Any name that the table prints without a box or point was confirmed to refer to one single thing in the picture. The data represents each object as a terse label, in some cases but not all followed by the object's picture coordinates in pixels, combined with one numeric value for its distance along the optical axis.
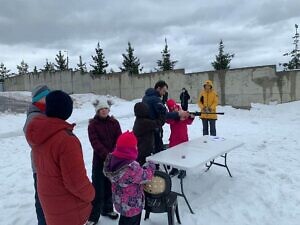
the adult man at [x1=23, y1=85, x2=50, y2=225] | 2.25
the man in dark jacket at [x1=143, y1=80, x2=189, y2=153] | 3.45
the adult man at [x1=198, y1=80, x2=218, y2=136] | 5.68
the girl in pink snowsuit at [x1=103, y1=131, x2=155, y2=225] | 2.19
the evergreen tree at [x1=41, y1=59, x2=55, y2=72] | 35.38
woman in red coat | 1.69
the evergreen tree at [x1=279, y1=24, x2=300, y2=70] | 19.95
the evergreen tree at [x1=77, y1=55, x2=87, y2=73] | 33.26
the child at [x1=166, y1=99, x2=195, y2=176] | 3.89
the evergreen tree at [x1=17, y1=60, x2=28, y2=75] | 42.49
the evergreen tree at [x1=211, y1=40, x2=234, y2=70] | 22.31
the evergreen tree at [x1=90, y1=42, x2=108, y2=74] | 26.47
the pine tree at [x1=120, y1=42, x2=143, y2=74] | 25.72
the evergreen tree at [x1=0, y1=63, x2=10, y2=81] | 41.39
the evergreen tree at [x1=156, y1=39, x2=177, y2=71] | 24.93
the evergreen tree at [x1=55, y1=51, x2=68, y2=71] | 33.26
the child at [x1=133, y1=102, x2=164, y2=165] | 3.20
